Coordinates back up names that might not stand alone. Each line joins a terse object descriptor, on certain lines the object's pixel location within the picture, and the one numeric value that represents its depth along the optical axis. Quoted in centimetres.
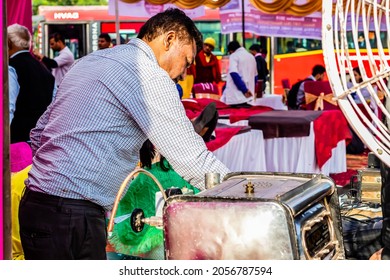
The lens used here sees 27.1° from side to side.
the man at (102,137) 231
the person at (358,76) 973
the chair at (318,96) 1057
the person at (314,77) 1140
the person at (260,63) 1498
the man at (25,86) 500
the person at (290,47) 1773
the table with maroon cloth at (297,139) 745
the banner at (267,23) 1440
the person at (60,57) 1034
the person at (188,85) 1052
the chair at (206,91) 1033
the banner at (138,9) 1292
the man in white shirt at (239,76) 1065
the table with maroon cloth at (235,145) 645
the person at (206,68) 1223
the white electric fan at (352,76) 177
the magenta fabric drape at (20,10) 763
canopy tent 1295
